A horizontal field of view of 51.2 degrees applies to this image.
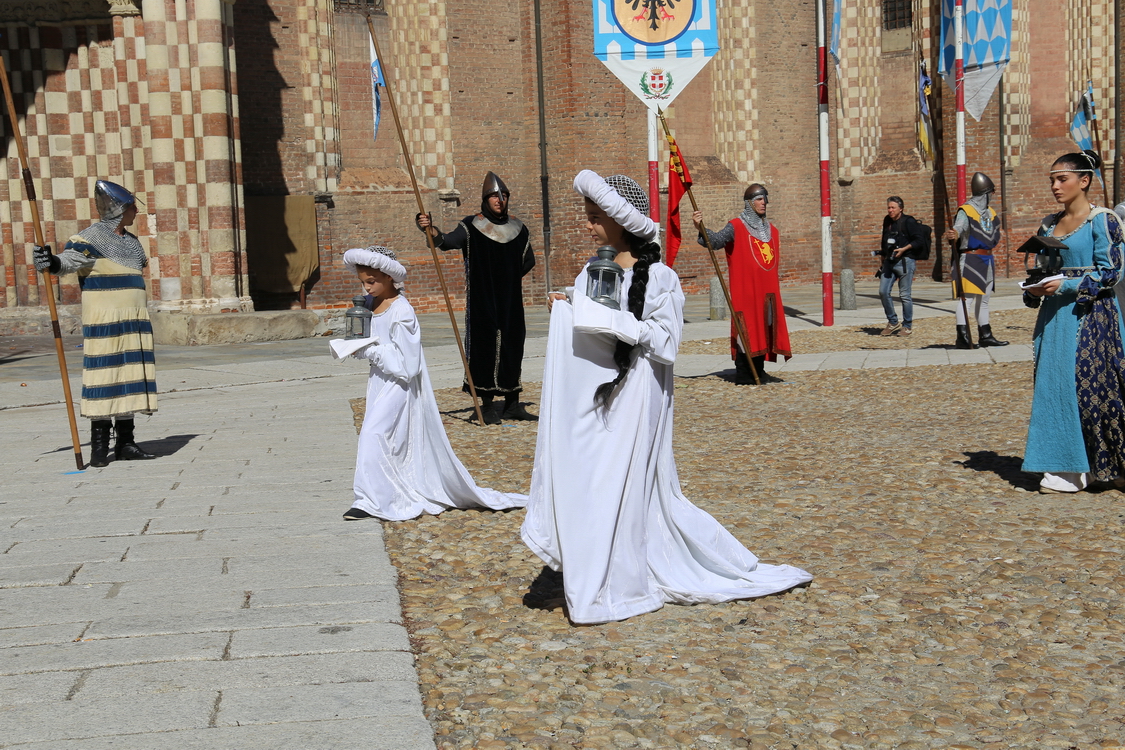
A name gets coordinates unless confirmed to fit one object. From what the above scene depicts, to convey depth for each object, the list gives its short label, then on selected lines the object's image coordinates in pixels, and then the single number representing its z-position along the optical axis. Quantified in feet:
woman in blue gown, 20.31
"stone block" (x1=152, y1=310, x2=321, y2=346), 52.95
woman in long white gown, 13.84
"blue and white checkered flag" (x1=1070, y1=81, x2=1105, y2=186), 65.46
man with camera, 47.44
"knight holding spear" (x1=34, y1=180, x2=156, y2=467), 25.72
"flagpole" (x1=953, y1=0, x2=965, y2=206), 56.96
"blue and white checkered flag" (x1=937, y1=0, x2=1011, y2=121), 57.88
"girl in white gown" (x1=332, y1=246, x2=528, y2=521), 20.22
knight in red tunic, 36.83
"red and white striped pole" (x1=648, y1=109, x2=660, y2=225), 49.70
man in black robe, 30.81
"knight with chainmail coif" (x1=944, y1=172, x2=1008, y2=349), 41.98
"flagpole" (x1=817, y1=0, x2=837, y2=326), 54.75
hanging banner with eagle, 48.14
